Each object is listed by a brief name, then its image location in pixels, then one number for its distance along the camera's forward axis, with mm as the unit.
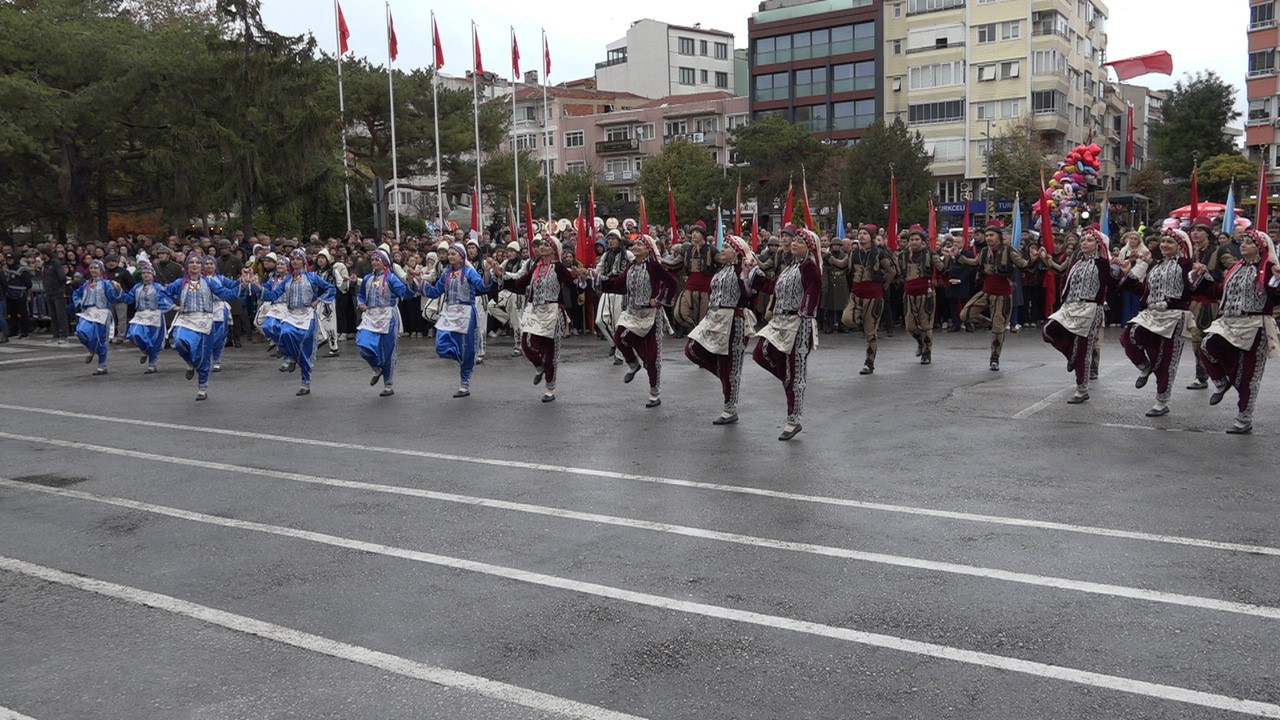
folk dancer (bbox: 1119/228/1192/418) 11219
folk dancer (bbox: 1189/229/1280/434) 10172
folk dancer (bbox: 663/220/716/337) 14308
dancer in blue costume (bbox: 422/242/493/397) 14031
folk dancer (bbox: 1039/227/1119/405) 12117
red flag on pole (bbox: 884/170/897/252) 19125
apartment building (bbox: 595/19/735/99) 93625
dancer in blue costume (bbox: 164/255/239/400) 14836
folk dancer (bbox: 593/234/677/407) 12562
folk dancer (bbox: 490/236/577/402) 13406
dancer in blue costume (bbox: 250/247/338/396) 14750
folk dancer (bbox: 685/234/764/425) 11438
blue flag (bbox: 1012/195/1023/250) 22547
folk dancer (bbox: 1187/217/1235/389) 12906
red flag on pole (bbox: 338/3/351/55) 36000
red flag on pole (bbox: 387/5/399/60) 37125
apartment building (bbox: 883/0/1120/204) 63656
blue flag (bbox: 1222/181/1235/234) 17469
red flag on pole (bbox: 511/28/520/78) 40188
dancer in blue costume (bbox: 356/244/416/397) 14367
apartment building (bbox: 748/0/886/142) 68688
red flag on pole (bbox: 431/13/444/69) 37938
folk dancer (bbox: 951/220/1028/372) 15148
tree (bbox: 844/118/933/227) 54469
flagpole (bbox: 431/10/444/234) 37938
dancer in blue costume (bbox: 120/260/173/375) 17266
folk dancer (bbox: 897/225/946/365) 16125
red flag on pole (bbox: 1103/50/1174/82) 31094
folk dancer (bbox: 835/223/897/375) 15867
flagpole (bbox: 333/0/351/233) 34156
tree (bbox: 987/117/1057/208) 53469
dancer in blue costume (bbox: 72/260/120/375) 17844
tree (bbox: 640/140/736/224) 62156
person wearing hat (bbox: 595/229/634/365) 17312
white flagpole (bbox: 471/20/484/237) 39375
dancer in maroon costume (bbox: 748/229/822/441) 10688
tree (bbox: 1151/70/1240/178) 68688
